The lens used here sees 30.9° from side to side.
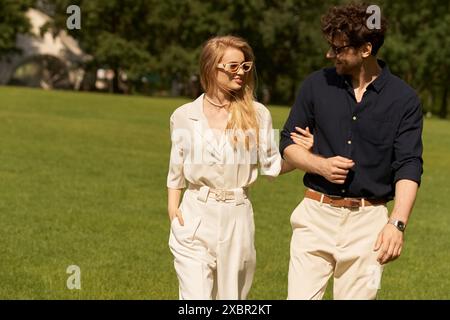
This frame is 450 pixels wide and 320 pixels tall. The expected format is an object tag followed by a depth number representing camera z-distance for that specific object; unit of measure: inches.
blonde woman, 178.7
